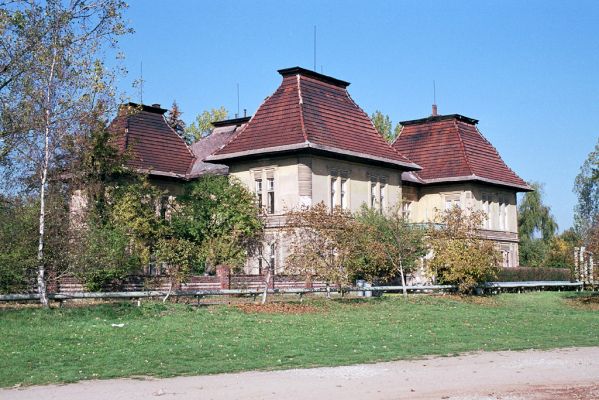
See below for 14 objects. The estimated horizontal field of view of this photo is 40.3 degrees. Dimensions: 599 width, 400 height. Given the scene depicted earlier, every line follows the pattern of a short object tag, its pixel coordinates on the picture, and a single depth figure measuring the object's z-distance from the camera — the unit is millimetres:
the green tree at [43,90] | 25562
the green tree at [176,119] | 83362
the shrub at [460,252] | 38156
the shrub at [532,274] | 48125
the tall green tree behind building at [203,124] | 77750
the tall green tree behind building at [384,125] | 80188
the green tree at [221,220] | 41062
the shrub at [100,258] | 26797
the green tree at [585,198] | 75938
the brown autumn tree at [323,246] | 32594
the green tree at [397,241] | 36594
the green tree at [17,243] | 25609
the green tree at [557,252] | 59562
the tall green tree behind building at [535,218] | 75000
